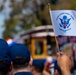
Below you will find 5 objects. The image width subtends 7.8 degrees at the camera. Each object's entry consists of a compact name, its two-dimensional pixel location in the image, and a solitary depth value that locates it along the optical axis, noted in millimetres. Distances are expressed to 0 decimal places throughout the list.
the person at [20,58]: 5695
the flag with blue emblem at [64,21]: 6984
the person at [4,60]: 4879
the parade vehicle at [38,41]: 22984
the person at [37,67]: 9117
